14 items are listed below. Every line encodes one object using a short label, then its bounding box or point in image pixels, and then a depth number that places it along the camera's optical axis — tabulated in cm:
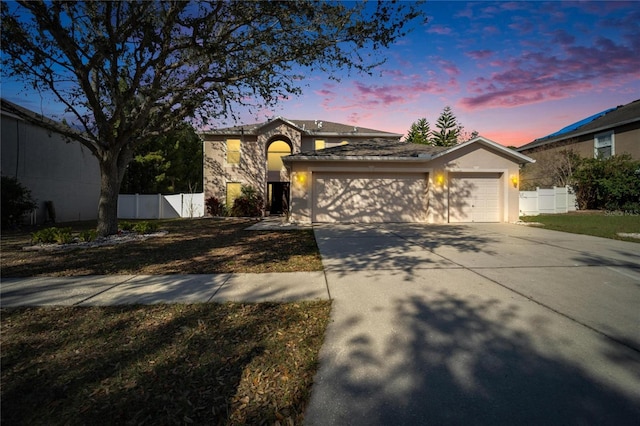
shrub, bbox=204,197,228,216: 1836
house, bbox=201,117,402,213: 1836
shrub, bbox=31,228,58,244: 802
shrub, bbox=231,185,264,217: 1762
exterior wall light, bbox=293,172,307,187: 1298
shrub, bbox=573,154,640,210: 1667
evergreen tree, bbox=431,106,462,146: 4025
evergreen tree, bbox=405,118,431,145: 3651
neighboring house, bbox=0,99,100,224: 1289
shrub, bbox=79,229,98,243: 840
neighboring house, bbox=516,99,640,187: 1864
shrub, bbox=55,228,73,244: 805
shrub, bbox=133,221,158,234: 1002
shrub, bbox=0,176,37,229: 1120
